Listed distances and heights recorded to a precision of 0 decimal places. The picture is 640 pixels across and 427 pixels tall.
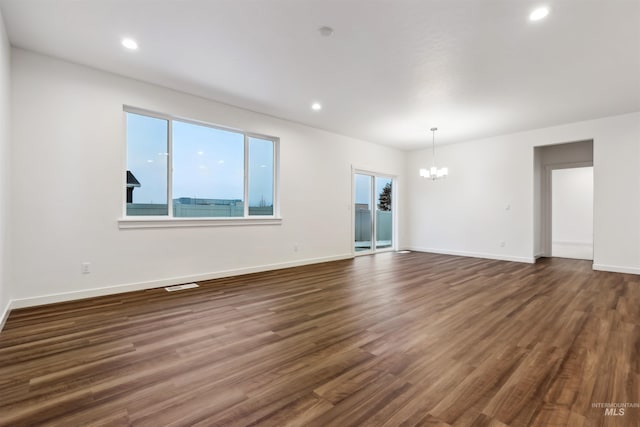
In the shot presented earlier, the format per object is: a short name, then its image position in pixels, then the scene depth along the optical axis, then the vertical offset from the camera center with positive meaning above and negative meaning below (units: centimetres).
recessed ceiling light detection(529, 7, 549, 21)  255 +178
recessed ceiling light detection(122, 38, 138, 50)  309 +183
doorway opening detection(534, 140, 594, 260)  663 +39
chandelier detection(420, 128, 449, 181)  629 +91
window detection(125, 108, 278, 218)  415 +72
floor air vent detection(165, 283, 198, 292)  403 -102
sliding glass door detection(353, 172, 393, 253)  744 +6
